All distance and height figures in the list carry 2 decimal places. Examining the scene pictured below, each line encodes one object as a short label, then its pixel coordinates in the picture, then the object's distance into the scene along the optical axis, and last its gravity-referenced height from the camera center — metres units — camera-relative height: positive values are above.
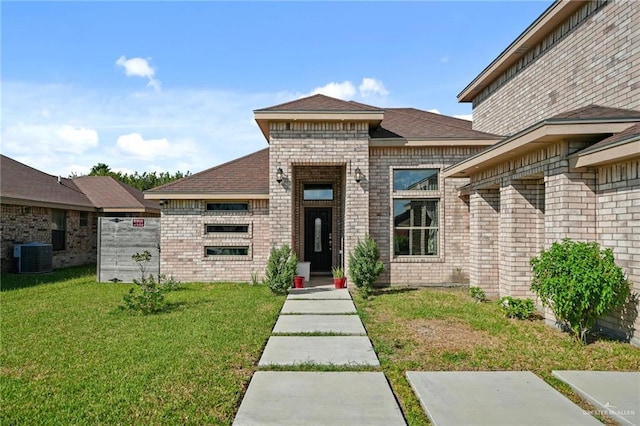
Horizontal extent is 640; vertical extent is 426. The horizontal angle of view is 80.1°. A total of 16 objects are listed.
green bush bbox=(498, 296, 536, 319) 6.58 -1.50
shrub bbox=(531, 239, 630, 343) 4.80 -0.78
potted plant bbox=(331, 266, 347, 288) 9.87 -1.48
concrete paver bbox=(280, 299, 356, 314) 7.27 -1.71
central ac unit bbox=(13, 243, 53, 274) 12.37 -1.17
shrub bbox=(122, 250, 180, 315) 7.16 -1.49
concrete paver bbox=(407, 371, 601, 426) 3.13 -1.63
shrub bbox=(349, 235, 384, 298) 8.72 -1.03
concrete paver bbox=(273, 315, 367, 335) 5.95 -1.70
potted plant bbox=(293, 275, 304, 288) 9.80 -1.54
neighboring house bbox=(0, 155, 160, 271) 12.52 +0.54
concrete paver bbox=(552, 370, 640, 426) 3.21 -1.61
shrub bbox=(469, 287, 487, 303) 7.98 -1.52
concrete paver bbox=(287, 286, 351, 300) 8.71 -1.72
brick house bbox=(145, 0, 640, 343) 5.58 +0.96
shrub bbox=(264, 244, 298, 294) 8.74 -1.17
